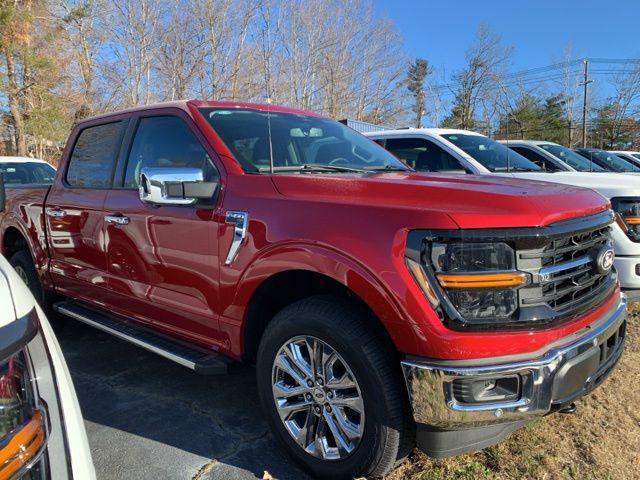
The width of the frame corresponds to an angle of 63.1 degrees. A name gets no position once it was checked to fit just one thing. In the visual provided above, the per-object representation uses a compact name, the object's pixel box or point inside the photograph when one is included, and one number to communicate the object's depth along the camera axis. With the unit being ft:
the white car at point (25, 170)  33.76
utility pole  113.72
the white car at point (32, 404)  4.37
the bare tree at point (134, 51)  86.63
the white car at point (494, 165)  14.38
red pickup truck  6.79
